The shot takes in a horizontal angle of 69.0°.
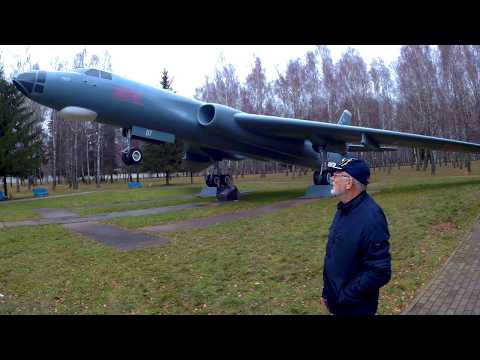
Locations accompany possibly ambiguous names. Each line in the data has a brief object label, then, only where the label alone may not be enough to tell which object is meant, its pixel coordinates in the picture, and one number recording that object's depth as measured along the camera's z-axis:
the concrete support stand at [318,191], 16.10
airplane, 10.52
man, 2.20
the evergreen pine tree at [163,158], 36.81
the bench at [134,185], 34.38
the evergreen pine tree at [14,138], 24.64
